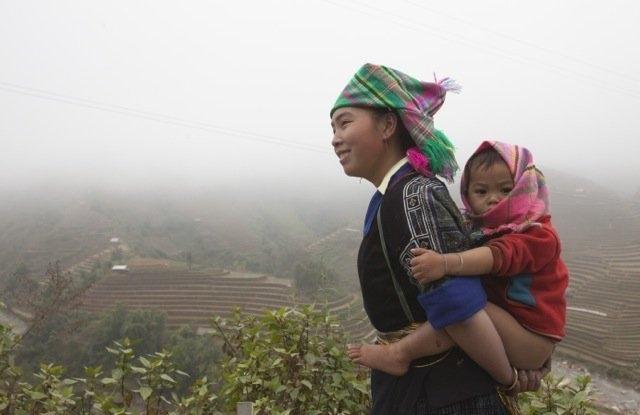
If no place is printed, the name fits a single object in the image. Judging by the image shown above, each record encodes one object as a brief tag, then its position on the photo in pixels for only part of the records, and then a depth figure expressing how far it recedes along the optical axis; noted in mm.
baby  917
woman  981
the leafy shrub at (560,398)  1777
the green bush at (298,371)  2090
